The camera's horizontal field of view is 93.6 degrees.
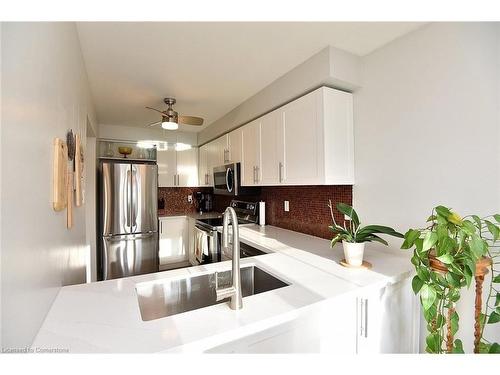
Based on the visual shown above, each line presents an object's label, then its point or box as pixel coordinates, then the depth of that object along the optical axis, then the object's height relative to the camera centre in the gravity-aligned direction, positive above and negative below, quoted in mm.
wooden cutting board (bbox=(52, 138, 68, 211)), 911 +52
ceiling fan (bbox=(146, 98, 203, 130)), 2488 +732
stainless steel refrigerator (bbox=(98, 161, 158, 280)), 3102 -444
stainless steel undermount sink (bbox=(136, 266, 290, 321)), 1145 -557
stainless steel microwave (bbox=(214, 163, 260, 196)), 2852 +49
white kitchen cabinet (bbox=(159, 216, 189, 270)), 3684 -885
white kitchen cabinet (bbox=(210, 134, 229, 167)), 3162 +508
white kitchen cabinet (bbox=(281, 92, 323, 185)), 1749 +347
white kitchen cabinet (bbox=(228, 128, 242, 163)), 2826 +507
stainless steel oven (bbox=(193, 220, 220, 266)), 2719 -713
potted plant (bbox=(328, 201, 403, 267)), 1330 -311
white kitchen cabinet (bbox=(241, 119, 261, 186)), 2455 +346
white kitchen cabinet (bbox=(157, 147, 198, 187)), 3955 +334
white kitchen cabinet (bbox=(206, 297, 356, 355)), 837 -589
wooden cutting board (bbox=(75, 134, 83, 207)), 1350 +89
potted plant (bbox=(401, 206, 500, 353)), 890 -336
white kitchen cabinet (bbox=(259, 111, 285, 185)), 2111 +348
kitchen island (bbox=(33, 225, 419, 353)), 739 -477
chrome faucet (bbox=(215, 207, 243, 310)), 893 -356
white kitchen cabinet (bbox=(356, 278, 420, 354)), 1112 -704
